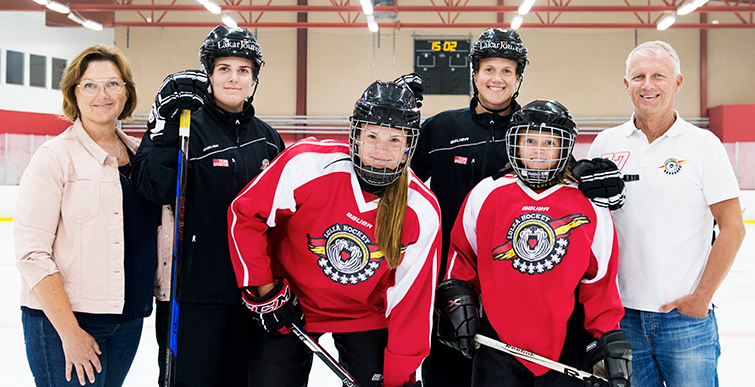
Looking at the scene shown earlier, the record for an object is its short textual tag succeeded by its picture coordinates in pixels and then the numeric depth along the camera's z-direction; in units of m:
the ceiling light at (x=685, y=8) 9.73
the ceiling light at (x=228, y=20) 9.80
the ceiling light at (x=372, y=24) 10.37
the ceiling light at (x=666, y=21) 10.20
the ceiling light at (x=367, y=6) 9.35
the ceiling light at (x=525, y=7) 9.59
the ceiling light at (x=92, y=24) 10.90
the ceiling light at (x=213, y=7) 9.85
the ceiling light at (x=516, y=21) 10.30
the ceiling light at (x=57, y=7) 10.00
